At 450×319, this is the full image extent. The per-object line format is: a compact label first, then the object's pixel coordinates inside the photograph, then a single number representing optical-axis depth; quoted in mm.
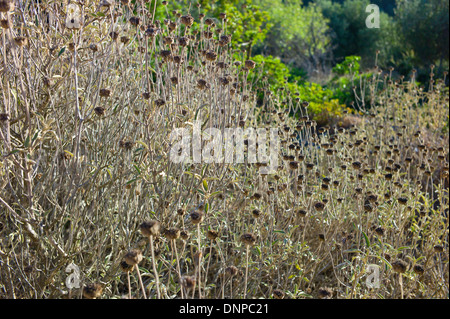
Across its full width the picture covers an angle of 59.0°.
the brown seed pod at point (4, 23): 1388
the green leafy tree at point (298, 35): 15070
